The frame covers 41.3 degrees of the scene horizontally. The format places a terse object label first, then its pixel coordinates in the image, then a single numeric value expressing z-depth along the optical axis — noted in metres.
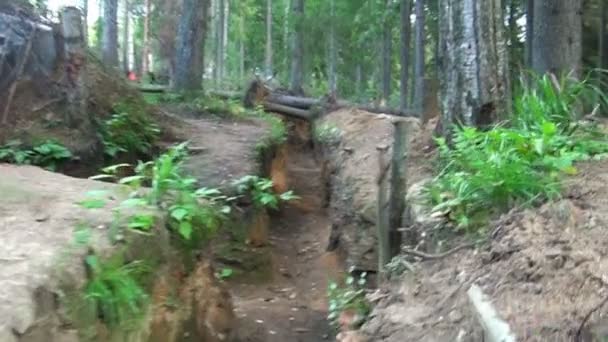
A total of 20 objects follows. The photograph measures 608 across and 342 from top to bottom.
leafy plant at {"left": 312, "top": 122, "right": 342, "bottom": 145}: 13.72
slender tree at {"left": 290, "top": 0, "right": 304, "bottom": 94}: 23.67
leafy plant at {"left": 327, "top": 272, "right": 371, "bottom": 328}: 5.70
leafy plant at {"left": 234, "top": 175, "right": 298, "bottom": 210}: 9.13
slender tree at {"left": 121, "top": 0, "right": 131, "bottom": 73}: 41.42
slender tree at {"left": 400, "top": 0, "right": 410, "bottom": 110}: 21.77
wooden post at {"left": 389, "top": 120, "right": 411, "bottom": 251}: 6.32
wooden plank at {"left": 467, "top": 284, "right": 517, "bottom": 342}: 3.40
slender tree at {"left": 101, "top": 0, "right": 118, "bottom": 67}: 22.47
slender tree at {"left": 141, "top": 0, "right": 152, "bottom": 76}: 34.17
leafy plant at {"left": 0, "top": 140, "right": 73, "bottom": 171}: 8.62
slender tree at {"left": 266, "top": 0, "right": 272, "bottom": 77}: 34.50
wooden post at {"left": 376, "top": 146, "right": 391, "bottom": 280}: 6.52
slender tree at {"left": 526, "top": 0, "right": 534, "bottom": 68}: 14.37
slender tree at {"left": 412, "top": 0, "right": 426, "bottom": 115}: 19.57
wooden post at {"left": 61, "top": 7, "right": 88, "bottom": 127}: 9.43
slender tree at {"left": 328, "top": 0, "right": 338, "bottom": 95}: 30.50
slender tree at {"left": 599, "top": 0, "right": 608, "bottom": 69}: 17.04
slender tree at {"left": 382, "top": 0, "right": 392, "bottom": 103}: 26.85
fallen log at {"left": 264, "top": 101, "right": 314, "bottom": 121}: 18.02
